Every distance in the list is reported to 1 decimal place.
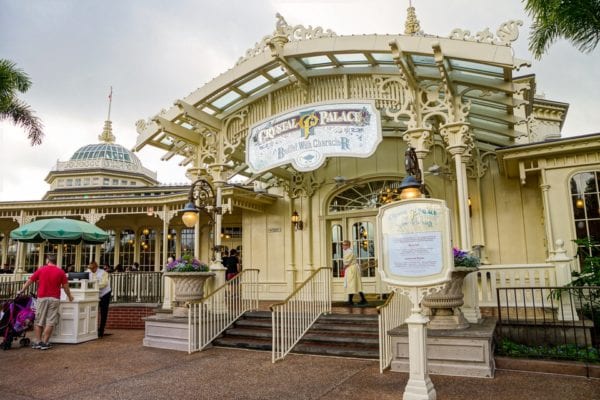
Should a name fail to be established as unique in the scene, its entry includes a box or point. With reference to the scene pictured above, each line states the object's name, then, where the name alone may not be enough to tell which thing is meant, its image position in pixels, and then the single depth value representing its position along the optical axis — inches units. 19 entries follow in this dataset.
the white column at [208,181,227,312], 334.3
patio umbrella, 418.6
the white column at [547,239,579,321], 275.1
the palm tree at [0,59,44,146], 483.9
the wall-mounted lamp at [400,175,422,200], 192.5
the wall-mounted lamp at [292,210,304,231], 509.7
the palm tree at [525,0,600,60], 302.4
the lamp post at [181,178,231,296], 342.0
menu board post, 170.7
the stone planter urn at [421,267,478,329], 237.6
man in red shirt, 323.0
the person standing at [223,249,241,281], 483.5
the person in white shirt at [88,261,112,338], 376.8
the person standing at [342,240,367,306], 387.9
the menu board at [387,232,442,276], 173.8
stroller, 323.6
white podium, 347.3
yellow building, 303.1
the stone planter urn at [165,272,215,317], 323.3
